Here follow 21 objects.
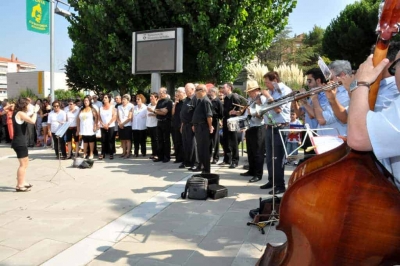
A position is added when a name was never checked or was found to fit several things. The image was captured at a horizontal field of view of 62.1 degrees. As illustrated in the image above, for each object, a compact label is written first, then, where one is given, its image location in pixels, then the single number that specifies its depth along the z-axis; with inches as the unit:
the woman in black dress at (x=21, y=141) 245.6
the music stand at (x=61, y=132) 285.0
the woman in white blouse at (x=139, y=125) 394.3
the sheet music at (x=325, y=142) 102.5
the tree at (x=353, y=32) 999.6
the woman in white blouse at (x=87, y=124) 385.1
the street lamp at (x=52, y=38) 524.0
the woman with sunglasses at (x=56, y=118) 416.8
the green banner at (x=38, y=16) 482.9
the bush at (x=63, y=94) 1637.6
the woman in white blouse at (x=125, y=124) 396.2
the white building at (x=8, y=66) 4205.2
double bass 61.1
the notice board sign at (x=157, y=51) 453.1
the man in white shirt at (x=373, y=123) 57.2
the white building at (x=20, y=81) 2229.6
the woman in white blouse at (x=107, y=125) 393.4
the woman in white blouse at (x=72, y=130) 400.2
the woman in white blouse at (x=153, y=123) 383.2
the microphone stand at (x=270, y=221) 161.9
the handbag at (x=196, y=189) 216.8
